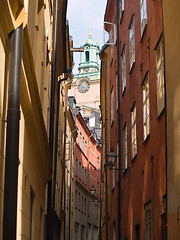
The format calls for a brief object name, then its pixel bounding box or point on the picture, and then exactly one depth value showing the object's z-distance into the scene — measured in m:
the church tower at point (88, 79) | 94.88
